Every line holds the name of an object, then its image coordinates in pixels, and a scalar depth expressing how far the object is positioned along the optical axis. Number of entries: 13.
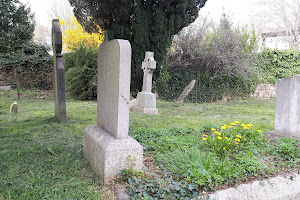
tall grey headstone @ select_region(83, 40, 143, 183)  2.38
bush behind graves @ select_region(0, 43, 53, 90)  13.29
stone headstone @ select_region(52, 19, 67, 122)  5.18
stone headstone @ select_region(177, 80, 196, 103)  12.61
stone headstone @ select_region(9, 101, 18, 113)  6.48
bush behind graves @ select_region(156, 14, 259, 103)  12.86
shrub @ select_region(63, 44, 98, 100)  10.59
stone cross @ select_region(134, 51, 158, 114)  7.83
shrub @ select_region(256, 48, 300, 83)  16.53
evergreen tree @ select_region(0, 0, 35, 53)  14.27
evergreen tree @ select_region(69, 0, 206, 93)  9.10
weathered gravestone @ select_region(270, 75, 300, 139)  4.09
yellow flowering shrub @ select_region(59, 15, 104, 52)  18.83
